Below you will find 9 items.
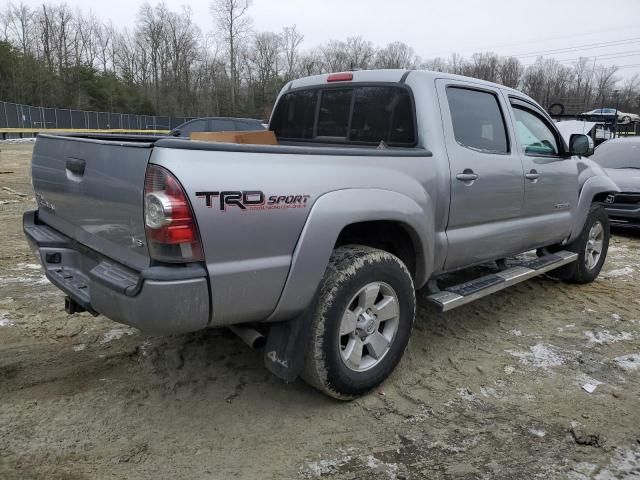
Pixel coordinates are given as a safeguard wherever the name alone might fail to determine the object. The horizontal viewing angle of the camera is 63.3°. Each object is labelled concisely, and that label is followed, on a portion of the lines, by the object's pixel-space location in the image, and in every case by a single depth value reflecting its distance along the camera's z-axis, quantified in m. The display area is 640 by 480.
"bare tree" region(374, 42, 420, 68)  65.84
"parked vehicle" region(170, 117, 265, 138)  16.73
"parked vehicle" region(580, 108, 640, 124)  25.78
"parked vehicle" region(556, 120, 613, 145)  19.23
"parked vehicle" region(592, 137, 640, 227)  8.30
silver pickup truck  2.30
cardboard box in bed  3.49
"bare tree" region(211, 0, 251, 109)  57.47
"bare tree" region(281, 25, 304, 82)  63.65
